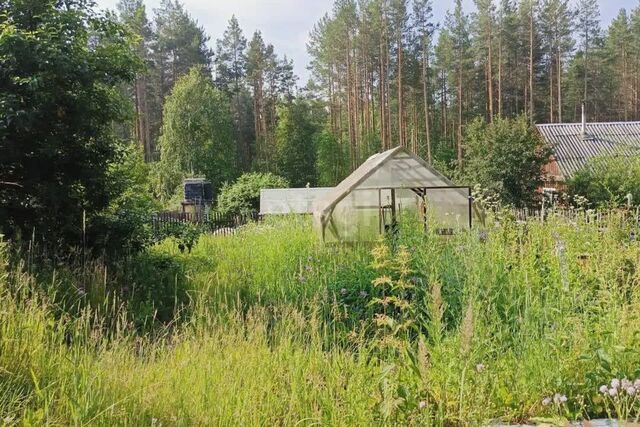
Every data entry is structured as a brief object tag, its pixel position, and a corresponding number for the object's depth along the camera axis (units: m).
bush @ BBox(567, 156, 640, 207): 18.34
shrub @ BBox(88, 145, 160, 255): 6.76
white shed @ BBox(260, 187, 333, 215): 21.11
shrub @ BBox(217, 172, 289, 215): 24.58
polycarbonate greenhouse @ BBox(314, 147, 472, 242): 8.99
